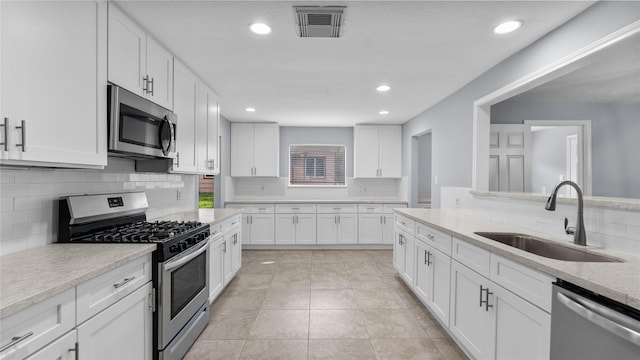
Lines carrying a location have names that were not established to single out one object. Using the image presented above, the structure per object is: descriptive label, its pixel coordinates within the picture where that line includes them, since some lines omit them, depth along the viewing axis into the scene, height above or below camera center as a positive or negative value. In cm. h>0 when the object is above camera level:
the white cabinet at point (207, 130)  312 +56
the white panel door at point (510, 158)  332 +27
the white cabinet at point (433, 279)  232 -86
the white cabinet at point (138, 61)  180 +84
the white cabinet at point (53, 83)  119 +45
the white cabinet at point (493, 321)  140 -79
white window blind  603 +33
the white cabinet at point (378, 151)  567 +58
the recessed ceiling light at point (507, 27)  197 +107
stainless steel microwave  176 +37
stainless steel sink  165 -44
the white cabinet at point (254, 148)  555 +61
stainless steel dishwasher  99 -55
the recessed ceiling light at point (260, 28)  204 +108
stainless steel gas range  177 -45
